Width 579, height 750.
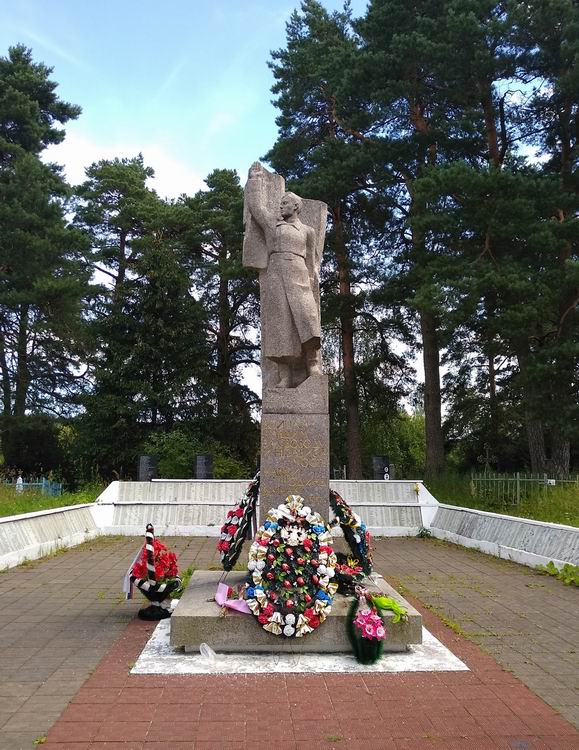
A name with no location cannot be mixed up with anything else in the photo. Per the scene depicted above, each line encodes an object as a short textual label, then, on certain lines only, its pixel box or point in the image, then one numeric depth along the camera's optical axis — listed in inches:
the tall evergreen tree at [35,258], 902.4
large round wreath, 183.3
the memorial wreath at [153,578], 230.4
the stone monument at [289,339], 219.1
